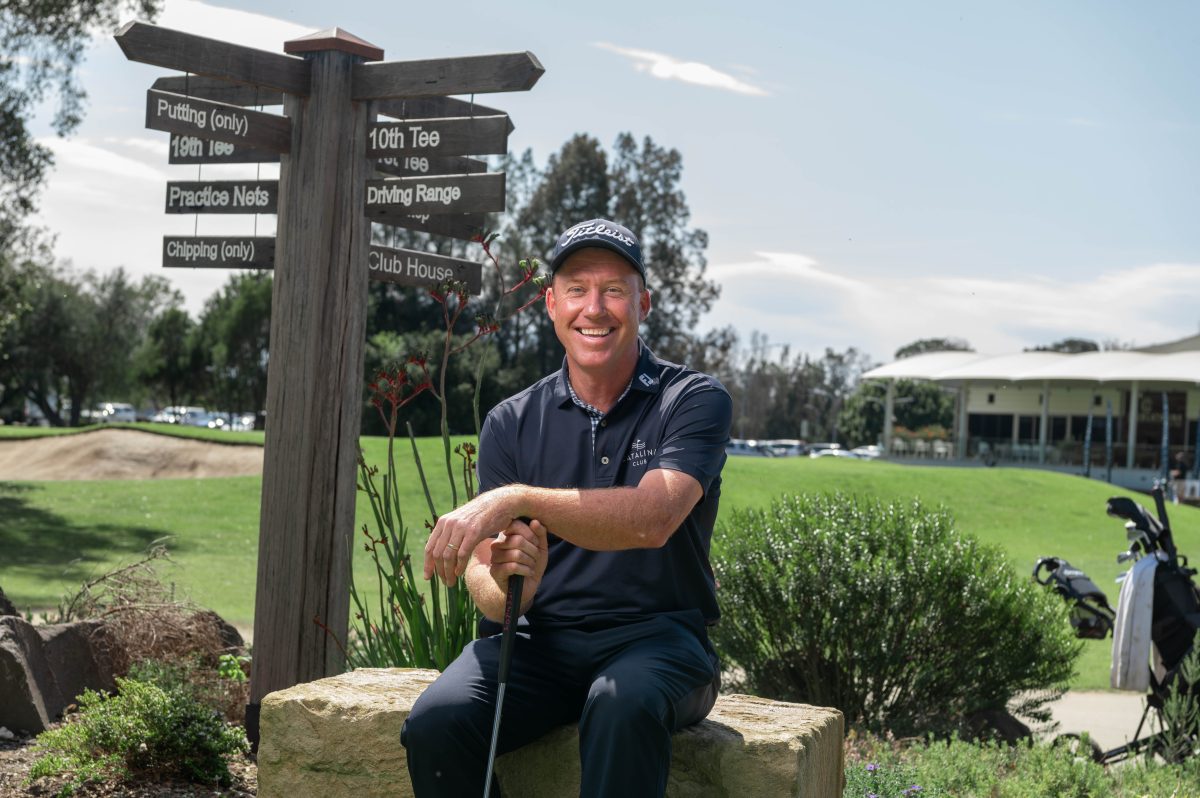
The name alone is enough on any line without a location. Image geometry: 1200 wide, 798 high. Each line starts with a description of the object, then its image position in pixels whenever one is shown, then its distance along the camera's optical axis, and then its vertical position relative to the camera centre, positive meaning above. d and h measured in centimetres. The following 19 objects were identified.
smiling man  290 -30
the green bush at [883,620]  665 -92
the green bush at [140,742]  484 -128
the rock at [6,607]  637 -105
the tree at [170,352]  7494 +260
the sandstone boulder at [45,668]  559 -125
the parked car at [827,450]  6688 -90
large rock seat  310 -81
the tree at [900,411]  9156 +186
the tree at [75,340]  6278 +251
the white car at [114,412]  8712 -126
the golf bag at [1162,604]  677 -78
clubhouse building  4966 +169
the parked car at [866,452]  6677 -87
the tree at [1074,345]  10188 +798
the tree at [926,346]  10894 +776
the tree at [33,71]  2217 +548
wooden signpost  563 +67
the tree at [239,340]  6962 +327
